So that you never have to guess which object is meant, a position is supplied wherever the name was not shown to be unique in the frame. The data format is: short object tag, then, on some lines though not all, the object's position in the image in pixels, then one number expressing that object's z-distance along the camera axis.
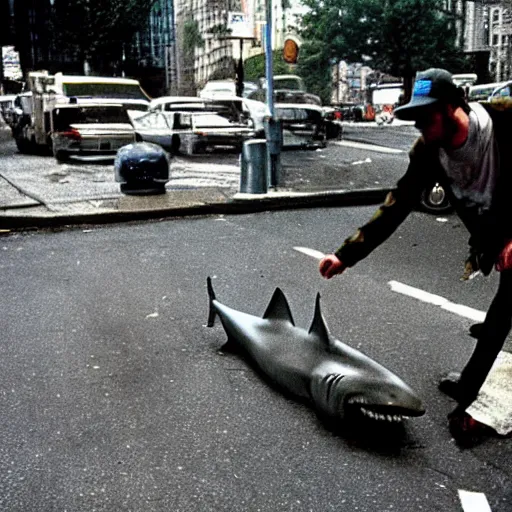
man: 3.15
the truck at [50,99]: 18.84
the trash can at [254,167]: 11.41
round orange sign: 16.98
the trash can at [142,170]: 11.56
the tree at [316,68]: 53.64
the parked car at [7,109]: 24.86
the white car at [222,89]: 29.65
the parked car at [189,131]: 18.64
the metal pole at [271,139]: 12.03
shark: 3.44
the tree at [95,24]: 46.00
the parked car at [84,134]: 17.11
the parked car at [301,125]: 20.44
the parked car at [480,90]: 32.94
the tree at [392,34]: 49.53
